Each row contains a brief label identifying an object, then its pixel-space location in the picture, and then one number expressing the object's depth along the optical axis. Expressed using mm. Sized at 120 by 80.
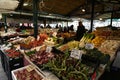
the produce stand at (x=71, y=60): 1870
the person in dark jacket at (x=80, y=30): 5605
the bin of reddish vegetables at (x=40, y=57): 2387
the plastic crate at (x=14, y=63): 3132
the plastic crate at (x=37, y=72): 2065
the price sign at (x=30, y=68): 2405
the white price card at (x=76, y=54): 2184
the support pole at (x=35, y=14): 4674
